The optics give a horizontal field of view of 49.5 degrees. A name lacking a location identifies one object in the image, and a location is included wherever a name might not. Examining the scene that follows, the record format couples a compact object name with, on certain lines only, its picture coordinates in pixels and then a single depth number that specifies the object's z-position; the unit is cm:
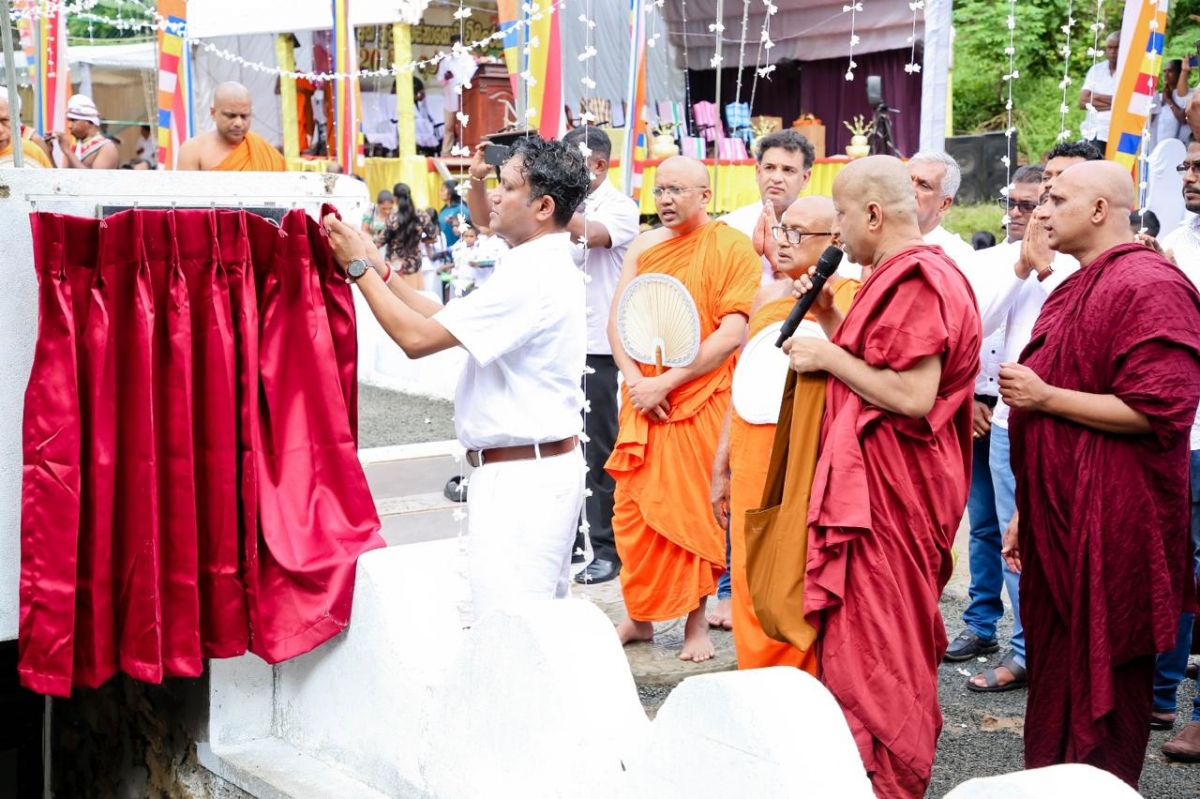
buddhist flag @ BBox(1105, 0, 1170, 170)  569
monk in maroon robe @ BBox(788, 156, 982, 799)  312
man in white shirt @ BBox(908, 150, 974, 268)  489
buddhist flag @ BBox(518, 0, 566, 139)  688
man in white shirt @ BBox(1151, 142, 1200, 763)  402
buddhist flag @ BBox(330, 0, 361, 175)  1114
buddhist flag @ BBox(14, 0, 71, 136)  1215
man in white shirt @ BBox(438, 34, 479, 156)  1789
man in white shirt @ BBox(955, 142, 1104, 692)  462
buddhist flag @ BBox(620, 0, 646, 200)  687
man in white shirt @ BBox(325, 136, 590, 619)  336
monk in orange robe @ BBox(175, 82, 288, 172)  759
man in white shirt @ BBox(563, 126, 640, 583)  575
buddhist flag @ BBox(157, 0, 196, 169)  1019
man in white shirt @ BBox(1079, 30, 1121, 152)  812
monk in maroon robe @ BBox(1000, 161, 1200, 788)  333
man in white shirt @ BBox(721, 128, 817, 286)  527
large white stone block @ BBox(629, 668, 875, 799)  195
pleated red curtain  297
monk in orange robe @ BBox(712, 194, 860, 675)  381
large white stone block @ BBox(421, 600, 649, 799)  237
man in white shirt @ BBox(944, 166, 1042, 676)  496
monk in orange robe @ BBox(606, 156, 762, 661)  488
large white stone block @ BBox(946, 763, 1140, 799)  174
